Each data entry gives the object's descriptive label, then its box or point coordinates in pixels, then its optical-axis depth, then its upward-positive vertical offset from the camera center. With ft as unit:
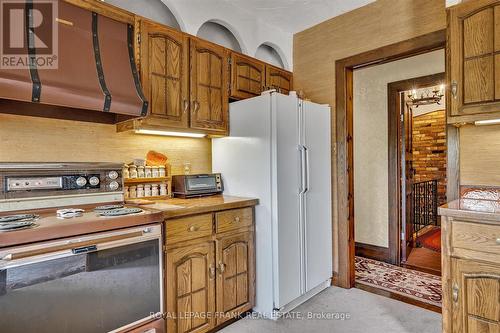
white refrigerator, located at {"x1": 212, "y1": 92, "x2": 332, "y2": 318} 7.68 -0.44
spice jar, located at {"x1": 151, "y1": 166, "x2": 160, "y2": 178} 8.04 -0.07
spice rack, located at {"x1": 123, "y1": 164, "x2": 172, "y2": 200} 7.72 -0.38
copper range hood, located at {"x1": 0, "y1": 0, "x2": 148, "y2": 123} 5.09 +1.80
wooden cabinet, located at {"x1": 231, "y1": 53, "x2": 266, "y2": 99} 8.91 +2.87
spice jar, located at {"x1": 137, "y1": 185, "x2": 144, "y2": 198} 7.85 -0.57
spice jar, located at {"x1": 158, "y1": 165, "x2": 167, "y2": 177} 8.18 -0.05
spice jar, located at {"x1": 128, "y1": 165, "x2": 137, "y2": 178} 7.66 -0.04
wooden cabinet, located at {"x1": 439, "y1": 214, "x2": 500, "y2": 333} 5.31 -2.03
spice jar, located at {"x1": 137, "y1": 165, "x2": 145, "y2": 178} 7.79 -0.04
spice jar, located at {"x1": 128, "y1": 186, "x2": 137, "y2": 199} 7.75 -0.59
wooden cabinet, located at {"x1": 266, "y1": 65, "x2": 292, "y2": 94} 10.05 +3.13
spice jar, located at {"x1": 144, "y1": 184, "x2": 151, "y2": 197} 7.95 -0.56
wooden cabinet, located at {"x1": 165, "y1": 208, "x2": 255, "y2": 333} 6.24 -2.41
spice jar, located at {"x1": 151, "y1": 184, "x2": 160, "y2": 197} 8.07 -0.57
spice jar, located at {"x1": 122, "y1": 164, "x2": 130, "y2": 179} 7.50 -0.06
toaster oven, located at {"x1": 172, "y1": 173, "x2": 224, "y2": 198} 8.21 -0.47
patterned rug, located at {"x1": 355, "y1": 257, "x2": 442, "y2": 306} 8.92 -3.86
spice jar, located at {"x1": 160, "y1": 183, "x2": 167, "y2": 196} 8.25 -0.56
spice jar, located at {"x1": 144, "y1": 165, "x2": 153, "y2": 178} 7.90 -0.07
